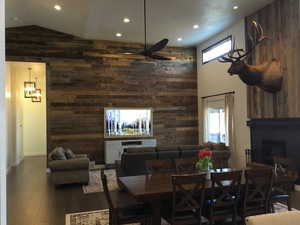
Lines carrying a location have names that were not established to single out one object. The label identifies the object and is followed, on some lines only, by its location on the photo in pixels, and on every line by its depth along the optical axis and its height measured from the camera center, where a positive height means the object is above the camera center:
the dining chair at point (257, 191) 2.96 -0.89
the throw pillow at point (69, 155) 6.52 -0.89
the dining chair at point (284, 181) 3.30 -0.85
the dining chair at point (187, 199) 2.75 -0.90
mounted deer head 5.61 +1.00
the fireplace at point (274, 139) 5.41 -0.49
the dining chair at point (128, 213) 2.90 -1.11
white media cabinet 8.40 -0.94
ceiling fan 4.94 +1.47
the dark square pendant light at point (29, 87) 10.20 +1.41
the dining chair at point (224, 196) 2.86 -0.93
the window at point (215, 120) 8.20 -0.04
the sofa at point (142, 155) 5.32 -0.78
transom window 7.82 +2.32
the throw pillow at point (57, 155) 6.09 -0.83
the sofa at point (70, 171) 5.84 -1.18
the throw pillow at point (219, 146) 6.74 -0.74
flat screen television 8.75 -0.08
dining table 2.74 -0.81
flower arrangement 3.54 -0.60
